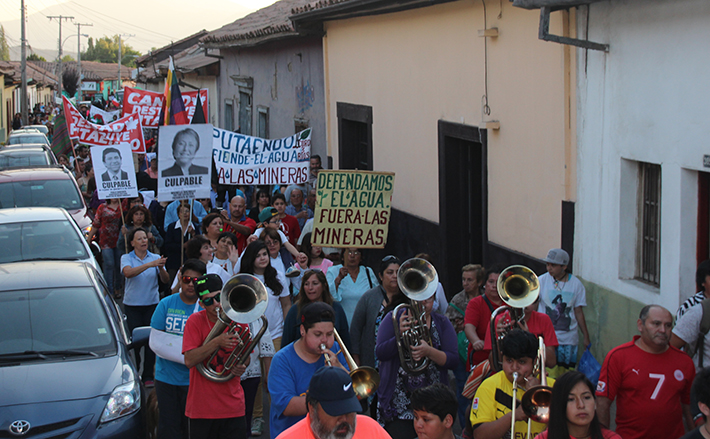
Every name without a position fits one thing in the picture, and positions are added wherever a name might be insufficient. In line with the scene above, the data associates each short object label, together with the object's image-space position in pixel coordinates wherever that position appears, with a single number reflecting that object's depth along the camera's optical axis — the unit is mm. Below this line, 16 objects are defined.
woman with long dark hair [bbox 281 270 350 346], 5820
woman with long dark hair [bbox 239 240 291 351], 6578
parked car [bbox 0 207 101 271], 8586
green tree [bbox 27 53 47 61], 112750
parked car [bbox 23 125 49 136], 34353
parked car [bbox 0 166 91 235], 12766
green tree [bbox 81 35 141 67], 163950
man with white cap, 6609
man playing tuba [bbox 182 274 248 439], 5129
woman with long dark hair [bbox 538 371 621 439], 3670
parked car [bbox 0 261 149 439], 5125
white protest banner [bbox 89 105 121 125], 19562
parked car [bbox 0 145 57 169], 19156
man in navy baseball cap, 3311
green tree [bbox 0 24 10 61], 118150
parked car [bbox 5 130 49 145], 28062
